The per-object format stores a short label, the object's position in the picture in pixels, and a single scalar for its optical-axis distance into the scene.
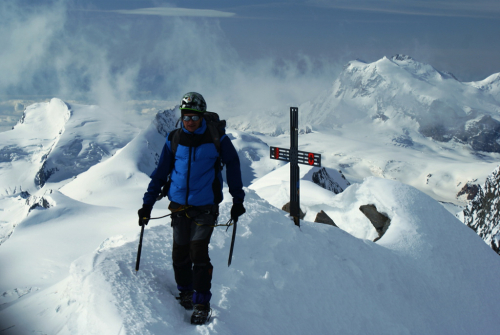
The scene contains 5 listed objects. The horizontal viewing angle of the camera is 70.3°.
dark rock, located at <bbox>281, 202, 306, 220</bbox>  16.42
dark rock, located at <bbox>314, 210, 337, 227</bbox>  14.33
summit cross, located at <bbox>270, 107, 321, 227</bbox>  10.58
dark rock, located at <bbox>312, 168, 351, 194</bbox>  34.16
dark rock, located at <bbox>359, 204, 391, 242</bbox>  13.24
